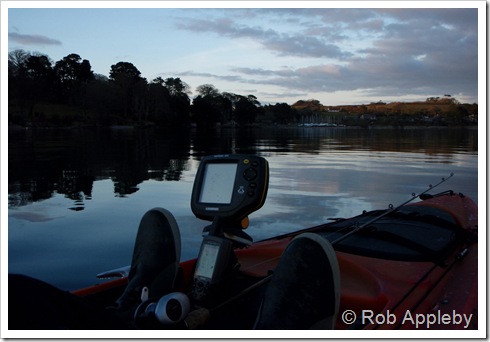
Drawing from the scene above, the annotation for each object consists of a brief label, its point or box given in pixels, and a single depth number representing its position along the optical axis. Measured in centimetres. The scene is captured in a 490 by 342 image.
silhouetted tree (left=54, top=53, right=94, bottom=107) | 10738
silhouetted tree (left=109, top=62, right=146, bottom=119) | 10475
